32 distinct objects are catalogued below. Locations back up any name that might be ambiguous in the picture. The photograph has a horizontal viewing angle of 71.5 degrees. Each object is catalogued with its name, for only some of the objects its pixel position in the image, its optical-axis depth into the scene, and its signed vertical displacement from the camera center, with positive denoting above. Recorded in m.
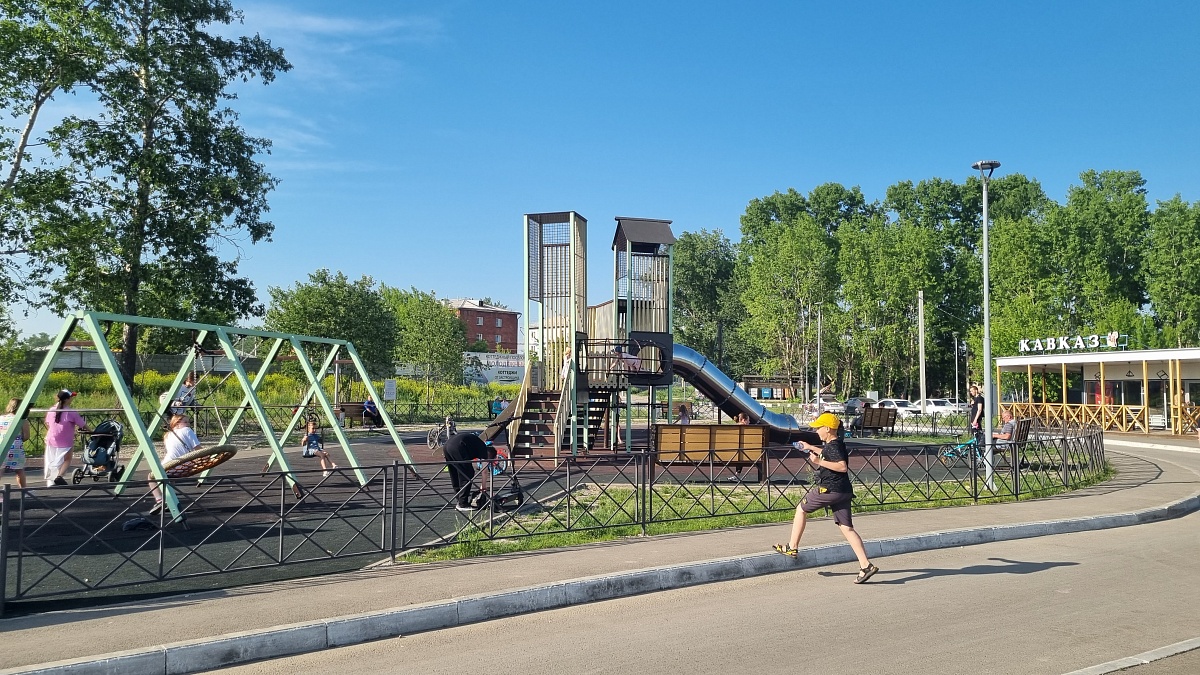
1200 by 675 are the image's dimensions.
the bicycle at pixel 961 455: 15.02 -1.73
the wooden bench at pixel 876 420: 30.92 -1.98
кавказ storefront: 35.50 -0.78
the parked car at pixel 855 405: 55.78 -2.59
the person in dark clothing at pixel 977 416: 20.25 -1.21
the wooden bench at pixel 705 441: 16.14 -1.45
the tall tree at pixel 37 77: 22.20 +7.91
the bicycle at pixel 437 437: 22.67 -1.94
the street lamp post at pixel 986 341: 16.21 +0.53
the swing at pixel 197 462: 11.16 -1.35
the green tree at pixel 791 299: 67.44 +5.63
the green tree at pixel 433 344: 60.94 +1.72
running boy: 8.66 -1.22
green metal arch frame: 10.64 -0.18
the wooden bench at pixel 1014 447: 14.48 -1.51
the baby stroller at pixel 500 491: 10.10 -1.68
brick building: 130.00 +6.95
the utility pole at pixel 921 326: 49.18 +2.51
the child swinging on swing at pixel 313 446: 16.98 -1.65
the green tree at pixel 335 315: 39.06 +2.49
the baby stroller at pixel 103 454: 15.47 -1.63
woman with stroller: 13.13 -1.14
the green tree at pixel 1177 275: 56.38 +6.37
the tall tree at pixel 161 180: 23.92 +5.66
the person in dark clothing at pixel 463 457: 11.35 -1.27
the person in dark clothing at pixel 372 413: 29.98 -1.68
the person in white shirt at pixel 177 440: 12.24 -1.07
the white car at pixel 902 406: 57.68 -2.76
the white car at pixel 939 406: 58.38 -2.82
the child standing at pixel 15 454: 12.01 -1.34
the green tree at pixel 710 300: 84.31 +7.11
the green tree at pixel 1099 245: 57.88 +9.06
